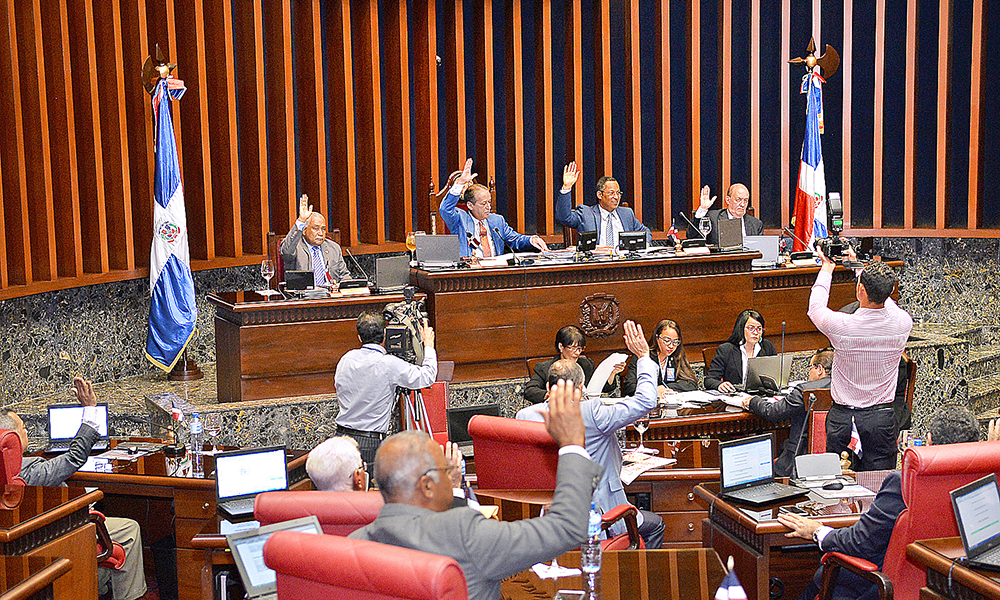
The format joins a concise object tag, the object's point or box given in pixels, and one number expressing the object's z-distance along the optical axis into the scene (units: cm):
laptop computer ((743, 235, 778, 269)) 742
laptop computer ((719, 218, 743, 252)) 721
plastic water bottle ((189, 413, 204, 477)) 454
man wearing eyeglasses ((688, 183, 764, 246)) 808
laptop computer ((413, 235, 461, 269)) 656
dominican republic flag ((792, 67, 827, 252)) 888
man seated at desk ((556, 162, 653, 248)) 765
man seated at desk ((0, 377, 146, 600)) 438
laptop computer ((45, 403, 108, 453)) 493
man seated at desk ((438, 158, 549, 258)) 696
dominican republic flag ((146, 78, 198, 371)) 704
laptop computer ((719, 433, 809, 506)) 383
